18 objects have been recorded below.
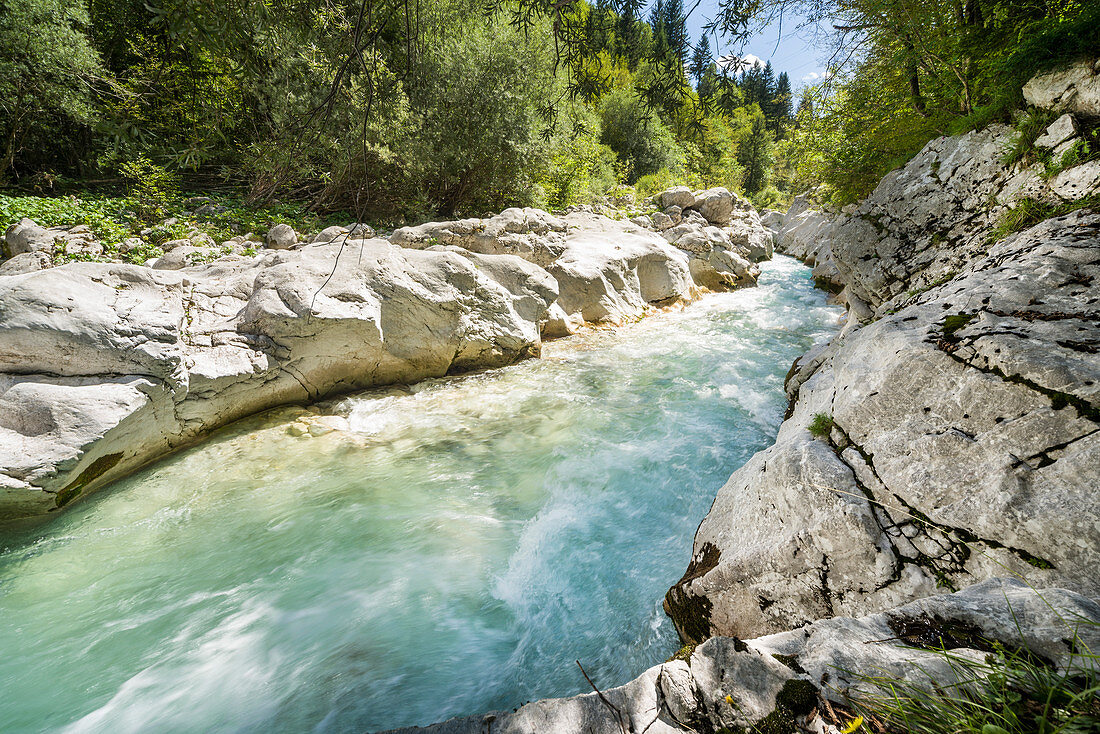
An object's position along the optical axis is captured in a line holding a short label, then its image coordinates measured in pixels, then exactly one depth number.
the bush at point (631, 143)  25.19
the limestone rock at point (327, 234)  8.87
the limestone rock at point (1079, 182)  3.39
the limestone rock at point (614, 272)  9.80
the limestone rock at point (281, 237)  9.55
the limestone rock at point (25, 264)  6.96
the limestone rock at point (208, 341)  4.14
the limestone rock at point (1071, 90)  3.64
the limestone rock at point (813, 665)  1.25
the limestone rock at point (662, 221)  16.04
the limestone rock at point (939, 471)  1.83
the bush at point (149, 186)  10.25
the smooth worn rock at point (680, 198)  19.03
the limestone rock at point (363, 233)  8.19
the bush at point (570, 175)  13.63
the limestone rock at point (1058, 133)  3.75
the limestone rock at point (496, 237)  9.06
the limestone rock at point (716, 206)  18.56
